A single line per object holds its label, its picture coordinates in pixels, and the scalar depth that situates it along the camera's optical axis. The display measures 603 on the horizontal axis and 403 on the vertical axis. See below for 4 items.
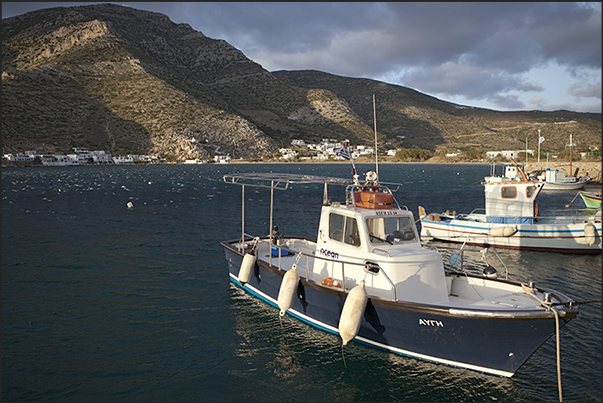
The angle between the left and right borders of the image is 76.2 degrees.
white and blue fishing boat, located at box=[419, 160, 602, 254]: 22.28
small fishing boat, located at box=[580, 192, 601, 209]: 35.44
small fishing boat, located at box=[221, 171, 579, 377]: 8.98
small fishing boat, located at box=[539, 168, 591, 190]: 56.75
